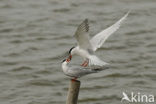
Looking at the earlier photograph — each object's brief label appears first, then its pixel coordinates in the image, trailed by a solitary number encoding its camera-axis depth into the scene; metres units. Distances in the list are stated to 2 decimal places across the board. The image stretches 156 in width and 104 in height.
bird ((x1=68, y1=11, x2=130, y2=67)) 14.26
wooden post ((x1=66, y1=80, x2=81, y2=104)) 13.56
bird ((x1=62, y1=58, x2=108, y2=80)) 13.54
